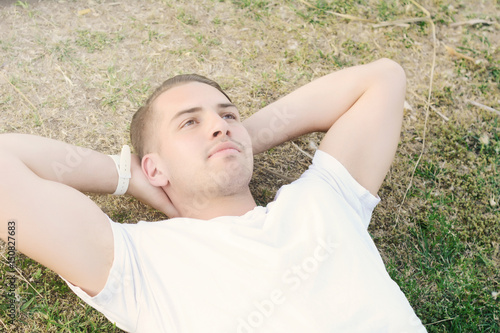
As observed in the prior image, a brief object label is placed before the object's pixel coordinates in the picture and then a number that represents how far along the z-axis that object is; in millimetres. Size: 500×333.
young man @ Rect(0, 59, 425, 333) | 2354
